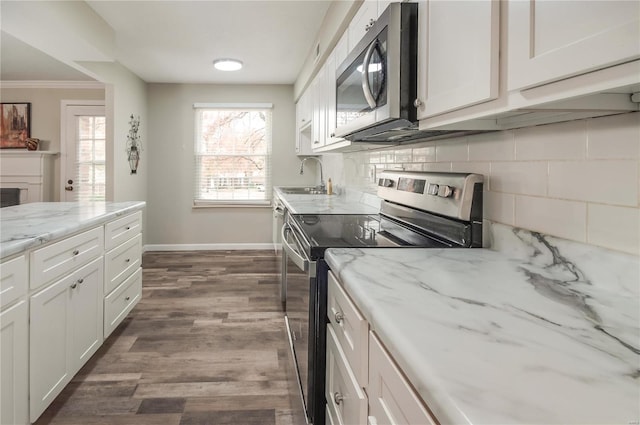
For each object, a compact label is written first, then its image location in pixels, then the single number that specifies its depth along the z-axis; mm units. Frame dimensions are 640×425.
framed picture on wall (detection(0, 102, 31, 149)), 5457
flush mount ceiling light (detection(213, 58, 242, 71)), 4480
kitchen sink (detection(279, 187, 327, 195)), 4395
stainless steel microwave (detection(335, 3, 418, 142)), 1365
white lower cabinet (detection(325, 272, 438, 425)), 675
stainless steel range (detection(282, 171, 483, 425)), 1397
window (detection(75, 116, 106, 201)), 5371
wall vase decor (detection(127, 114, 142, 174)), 4938
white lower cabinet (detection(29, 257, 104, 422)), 1663
